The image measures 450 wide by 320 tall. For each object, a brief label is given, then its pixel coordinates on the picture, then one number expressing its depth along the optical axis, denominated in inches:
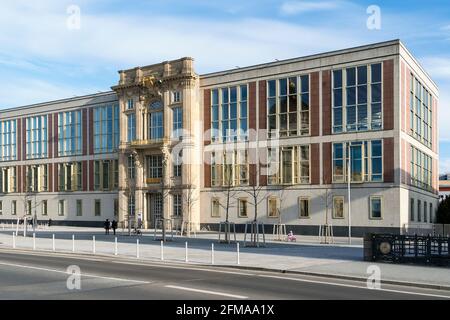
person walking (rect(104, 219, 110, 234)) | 2014.6
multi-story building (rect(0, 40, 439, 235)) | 2081.7
